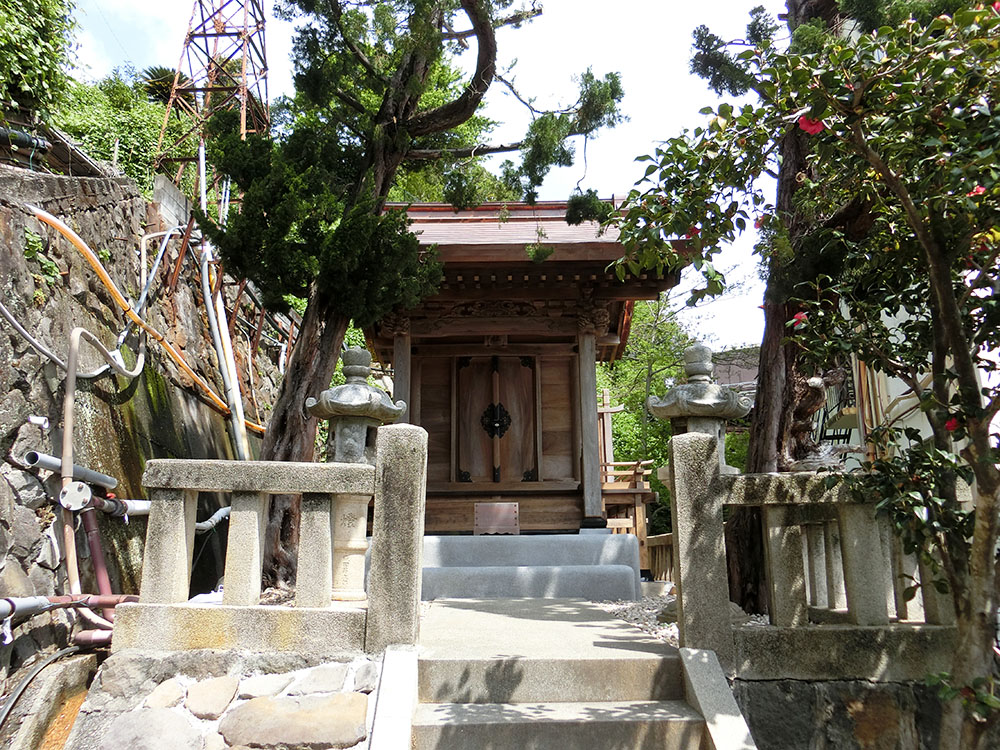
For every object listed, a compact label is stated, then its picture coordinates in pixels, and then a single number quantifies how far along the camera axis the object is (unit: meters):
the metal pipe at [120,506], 4.90
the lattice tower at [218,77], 13.85
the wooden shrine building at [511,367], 8.26
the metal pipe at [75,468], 4.48
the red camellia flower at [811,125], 3.01
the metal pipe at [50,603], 3.80
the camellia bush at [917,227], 2.86
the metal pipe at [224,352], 7.98
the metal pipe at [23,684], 3.74
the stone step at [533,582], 6.64
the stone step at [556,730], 3.20
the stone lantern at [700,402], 5.04
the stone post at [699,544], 3.62
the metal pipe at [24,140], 7.11
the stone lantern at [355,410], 5.38
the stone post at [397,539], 3.59
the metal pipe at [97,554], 4.61
